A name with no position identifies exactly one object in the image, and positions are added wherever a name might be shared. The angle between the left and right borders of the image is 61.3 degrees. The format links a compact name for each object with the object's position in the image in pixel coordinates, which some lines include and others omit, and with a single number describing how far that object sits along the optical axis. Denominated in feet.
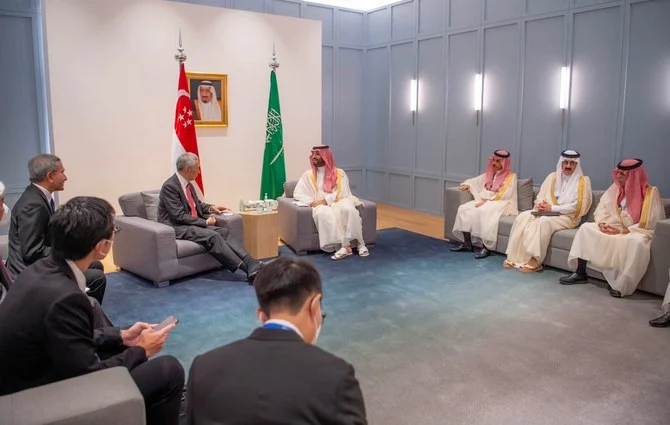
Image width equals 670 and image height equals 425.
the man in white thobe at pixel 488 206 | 19.39
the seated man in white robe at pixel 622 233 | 15.16
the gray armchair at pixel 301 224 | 19.58
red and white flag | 19.57
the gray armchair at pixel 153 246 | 15.85
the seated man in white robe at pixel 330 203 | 19.40
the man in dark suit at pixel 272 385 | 3.83
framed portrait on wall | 20.62
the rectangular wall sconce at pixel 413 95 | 27.23
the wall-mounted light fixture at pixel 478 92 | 23.95
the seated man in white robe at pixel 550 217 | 17.66
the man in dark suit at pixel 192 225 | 16.62
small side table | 18.75
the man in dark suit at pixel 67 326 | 6.03
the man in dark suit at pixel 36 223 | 11.26
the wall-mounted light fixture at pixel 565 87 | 20.66
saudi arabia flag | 22.02
